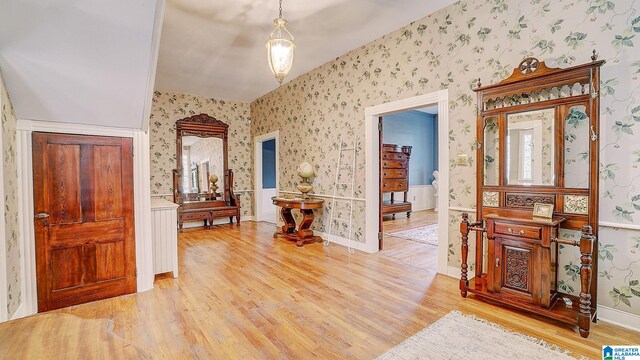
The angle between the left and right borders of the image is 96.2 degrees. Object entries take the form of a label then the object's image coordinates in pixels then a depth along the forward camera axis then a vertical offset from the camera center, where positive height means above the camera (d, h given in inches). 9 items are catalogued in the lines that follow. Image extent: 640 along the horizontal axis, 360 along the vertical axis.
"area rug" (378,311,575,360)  70.9 -44.8
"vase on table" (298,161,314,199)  193.8 +0.4
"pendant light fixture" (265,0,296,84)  102.2 +43.5
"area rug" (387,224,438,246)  187.6 -42.6
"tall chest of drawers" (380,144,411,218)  253.3 -0.5
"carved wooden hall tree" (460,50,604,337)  84.4 -4.3
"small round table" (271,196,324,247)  181.8 -26.0
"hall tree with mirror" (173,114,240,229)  239.1 +3.2
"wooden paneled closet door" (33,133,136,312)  97.6 -14.5
